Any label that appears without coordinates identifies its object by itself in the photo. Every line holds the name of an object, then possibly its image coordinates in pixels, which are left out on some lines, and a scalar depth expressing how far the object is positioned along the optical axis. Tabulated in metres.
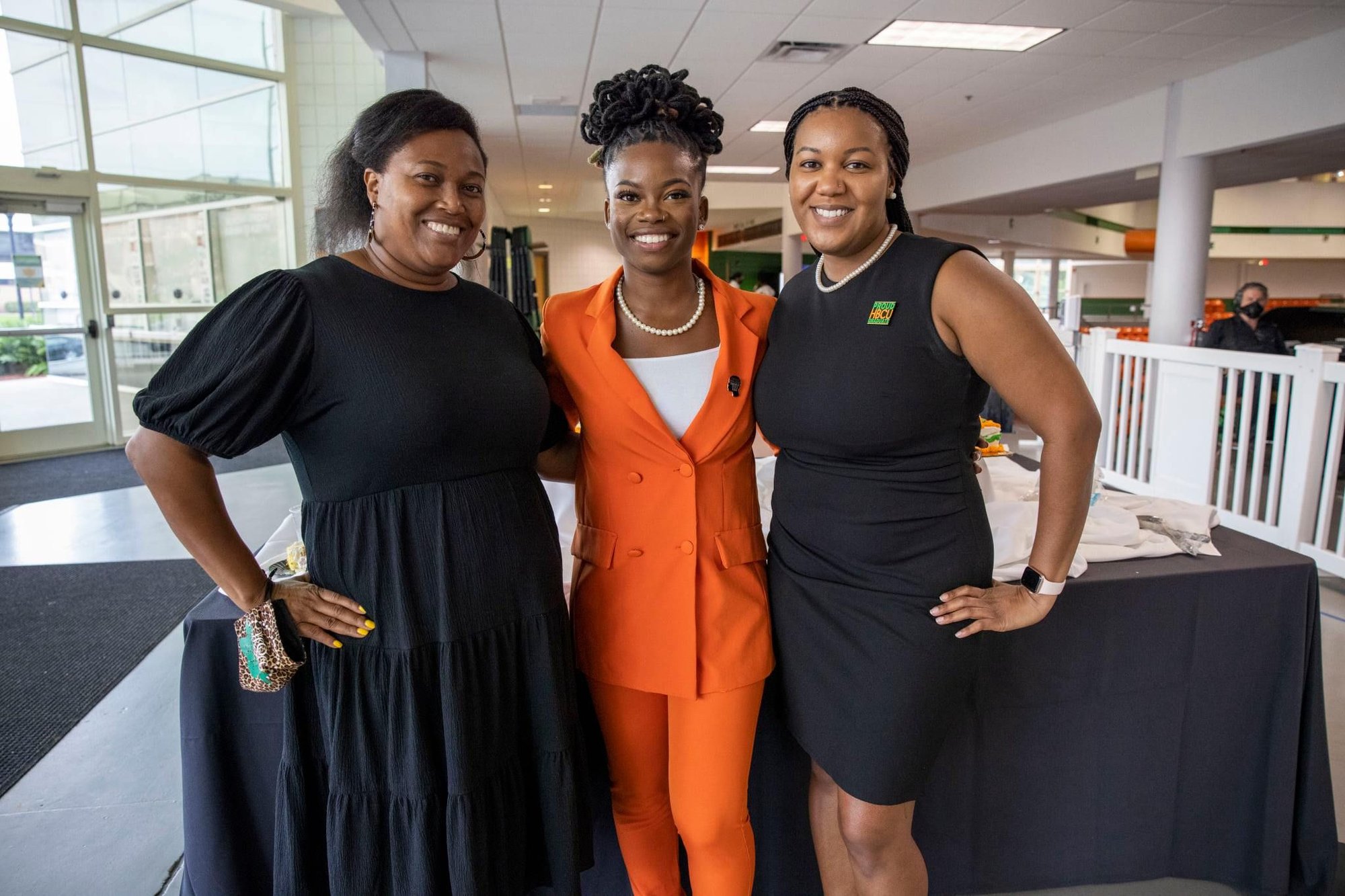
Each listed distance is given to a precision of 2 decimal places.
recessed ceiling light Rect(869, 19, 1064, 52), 6.10
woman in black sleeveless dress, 1.39
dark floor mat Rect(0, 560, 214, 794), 3.11
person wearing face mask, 7.21
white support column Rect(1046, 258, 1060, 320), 21.47
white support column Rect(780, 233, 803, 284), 14.70
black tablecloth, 1.96
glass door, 8.22
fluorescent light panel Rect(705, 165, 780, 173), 12.82
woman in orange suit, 1.51
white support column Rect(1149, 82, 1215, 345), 7.59
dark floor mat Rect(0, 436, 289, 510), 6.85
